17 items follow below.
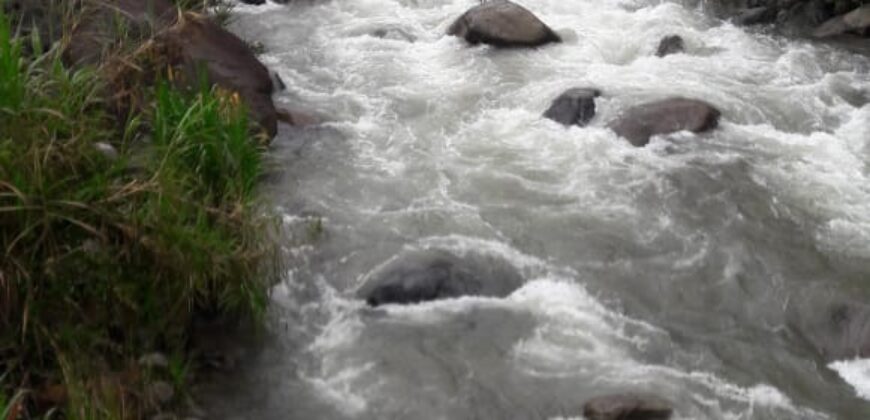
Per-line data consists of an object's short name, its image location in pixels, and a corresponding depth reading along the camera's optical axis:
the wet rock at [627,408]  5.04
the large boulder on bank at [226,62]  7.59
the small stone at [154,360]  4.94
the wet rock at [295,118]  8.38
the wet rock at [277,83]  9.04
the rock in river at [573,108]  8.51
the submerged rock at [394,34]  10.59
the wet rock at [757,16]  11.05
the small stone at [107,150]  5.13
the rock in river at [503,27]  10.04
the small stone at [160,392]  4.81
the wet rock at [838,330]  5.80
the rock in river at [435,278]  6.08
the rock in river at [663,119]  8.27
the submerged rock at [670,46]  10.14
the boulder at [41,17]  7.16
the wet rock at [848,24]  10.61
